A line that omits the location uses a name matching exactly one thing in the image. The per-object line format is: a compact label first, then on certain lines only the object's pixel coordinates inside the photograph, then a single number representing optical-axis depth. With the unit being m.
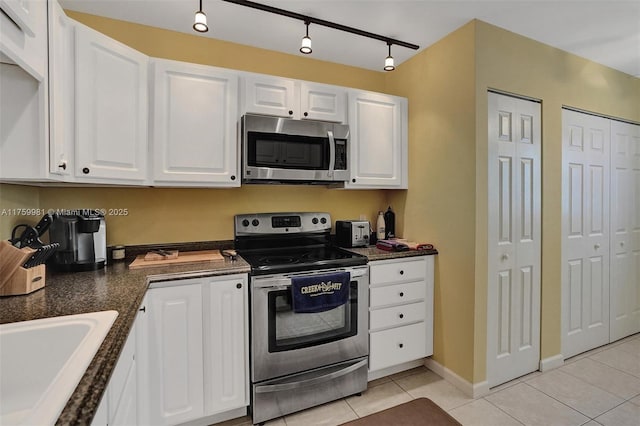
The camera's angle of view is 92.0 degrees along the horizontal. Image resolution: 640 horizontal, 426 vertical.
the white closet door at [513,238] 2.16
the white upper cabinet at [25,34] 0.97
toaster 2.54
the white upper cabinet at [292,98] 2.15
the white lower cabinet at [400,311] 2.24
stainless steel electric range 1.86
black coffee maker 1.68
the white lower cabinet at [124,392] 0.82
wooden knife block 1.29
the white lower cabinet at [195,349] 1.64
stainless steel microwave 2.09
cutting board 1.85
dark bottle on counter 2.86
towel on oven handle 1.91
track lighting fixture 1.61
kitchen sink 0.82
